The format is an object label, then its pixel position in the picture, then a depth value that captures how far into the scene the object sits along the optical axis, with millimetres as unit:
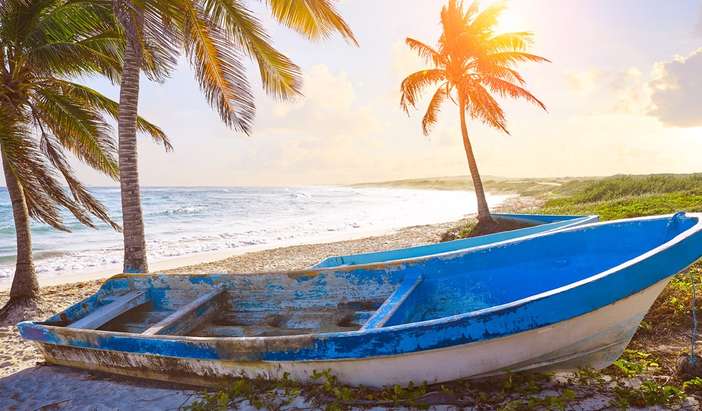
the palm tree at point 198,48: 5450
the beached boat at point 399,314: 2555
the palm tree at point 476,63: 12180
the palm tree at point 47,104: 6078
